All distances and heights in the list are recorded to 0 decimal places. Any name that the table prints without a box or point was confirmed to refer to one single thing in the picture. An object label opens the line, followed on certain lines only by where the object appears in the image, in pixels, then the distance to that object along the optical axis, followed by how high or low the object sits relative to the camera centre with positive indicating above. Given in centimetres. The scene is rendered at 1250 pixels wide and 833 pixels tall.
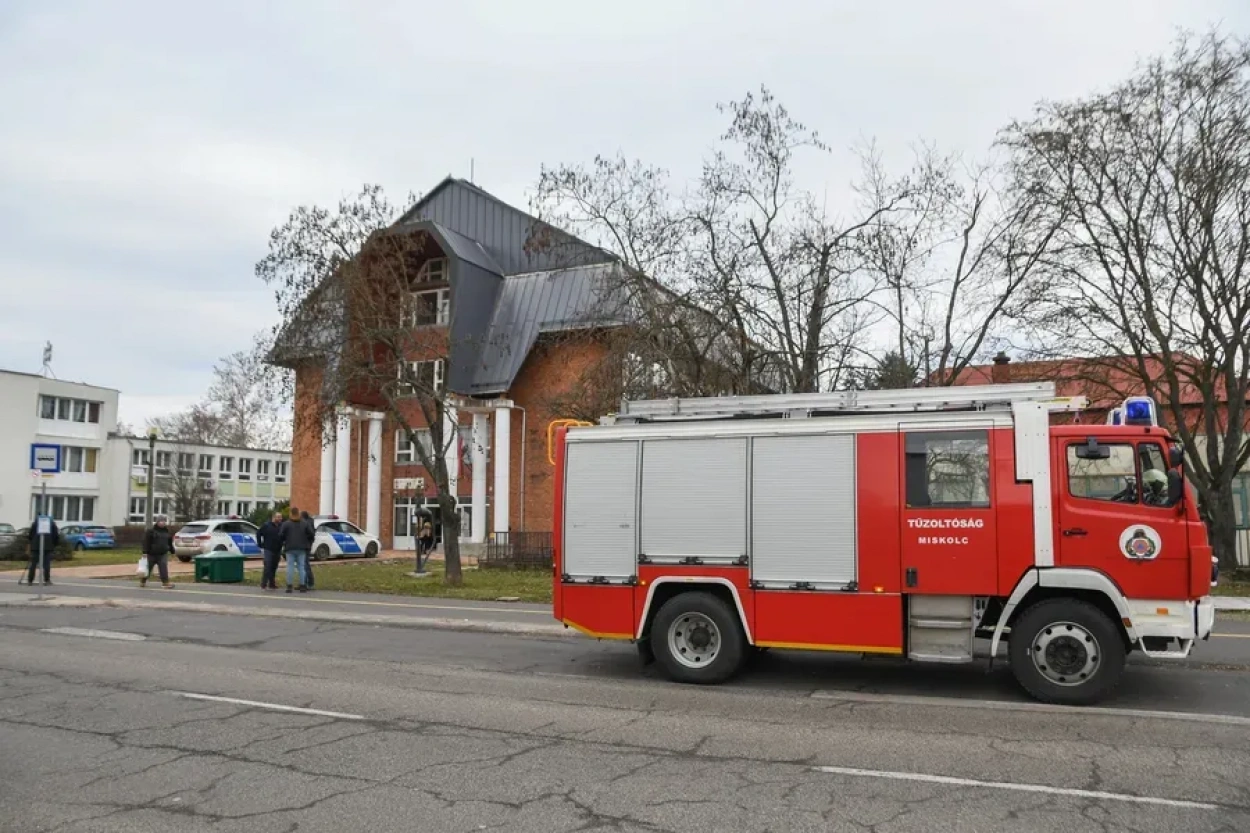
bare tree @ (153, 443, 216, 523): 5762 +105
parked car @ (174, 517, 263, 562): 3050 -109
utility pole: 3459 +138
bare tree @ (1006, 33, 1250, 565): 2133 +668
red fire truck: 841 -19
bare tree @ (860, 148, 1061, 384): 2177 +581
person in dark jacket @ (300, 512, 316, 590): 2097 -122
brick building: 3825 +435
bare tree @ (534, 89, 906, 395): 2177 +461
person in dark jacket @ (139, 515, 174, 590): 2197 -100
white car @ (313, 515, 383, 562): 3478 -124
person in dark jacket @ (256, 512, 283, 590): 2161 -94
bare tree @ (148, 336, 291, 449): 6279 +590
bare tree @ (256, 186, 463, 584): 2252 +432
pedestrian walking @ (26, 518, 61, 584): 2254 -107
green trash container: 2358 -156
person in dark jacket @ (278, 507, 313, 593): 2081 -79
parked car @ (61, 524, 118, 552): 4309 -151
